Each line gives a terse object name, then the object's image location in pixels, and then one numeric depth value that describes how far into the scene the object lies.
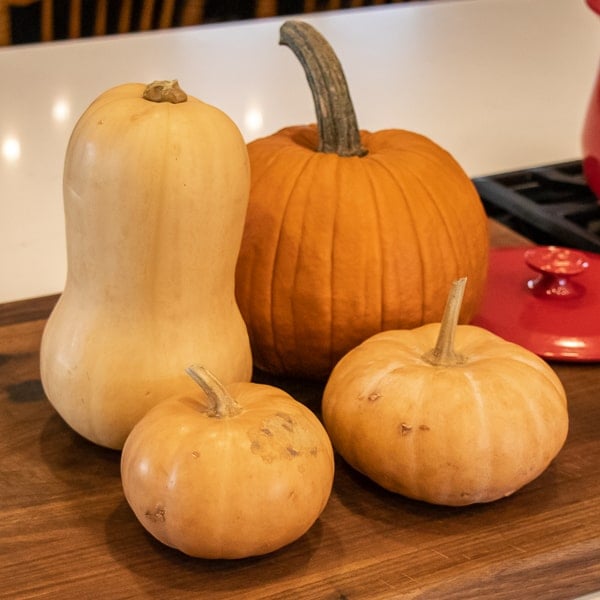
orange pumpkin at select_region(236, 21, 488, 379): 1.03
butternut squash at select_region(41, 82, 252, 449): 0.91
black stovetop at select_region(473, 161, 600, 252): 1.32
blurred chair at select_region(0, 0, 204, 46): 2.60
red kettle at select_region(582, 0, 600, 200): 1.31
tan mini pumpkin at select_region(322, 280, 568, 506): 0.91
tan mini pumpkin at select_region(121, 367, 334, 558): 0.85
